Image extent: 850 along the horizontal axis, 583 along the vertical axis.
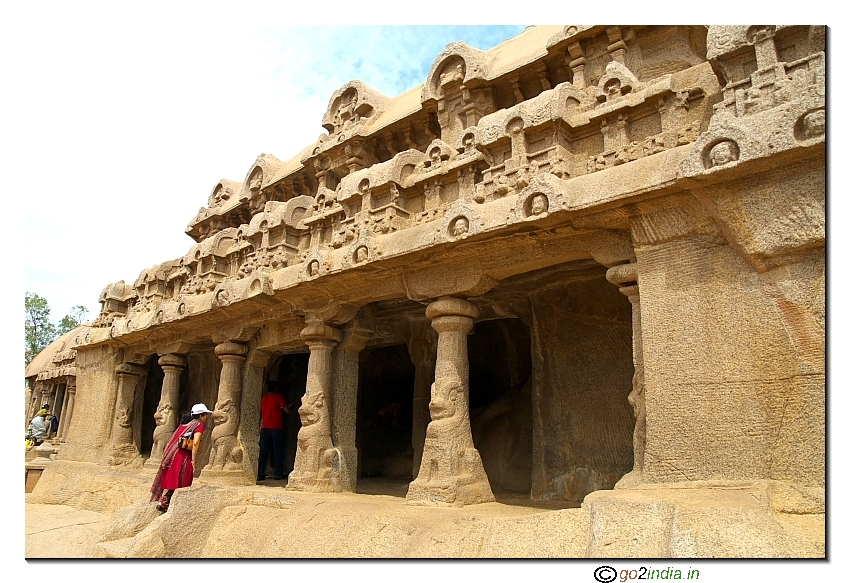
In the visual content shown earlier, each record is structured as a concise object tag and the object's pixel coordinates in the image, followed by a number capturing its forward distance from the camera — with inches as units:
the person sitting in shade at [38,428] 603.3
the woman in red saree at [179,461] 253.3
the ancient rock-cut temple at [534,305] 152.1
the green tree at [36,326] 1053.2
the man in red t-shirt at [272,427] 356.8
